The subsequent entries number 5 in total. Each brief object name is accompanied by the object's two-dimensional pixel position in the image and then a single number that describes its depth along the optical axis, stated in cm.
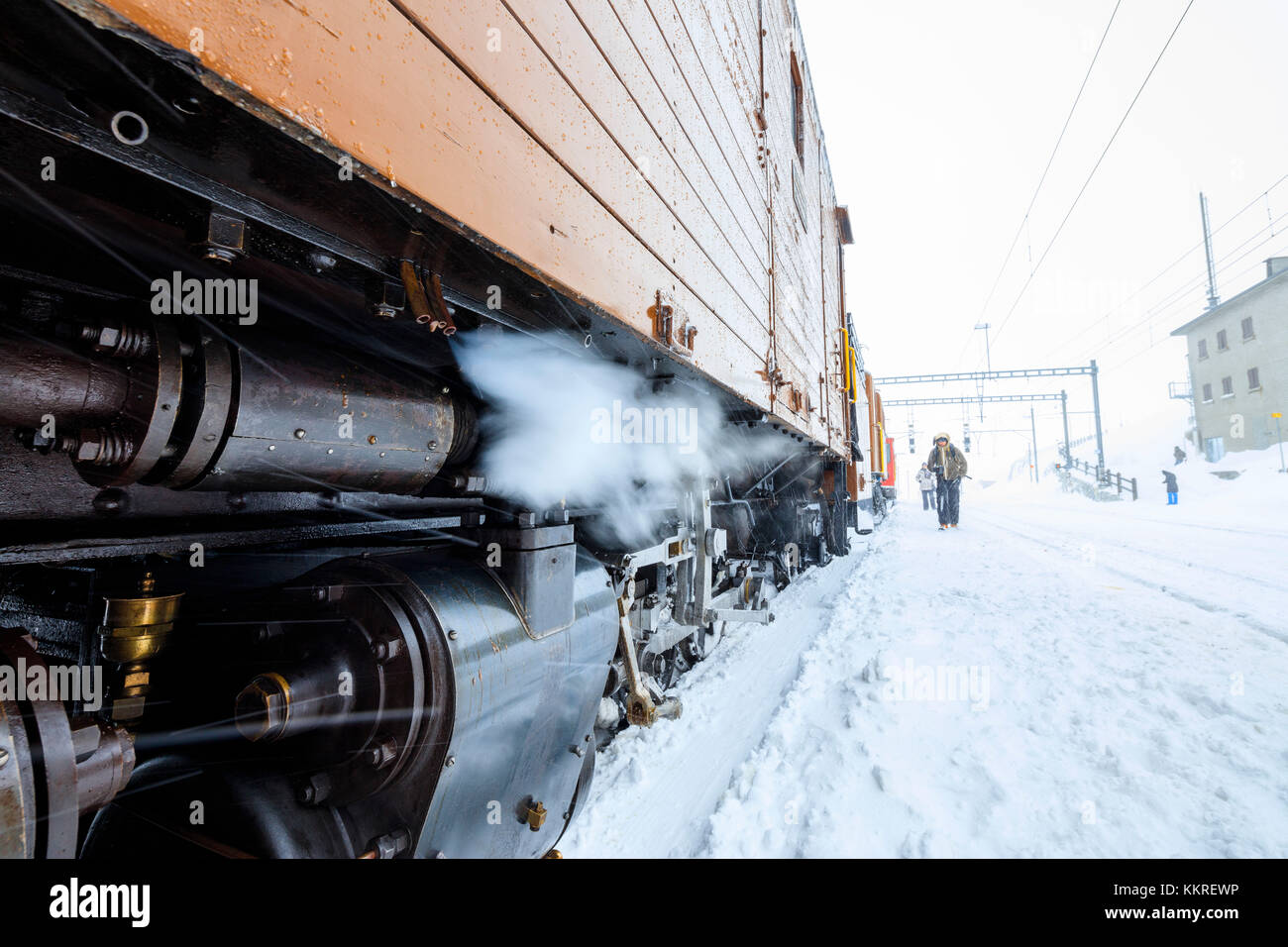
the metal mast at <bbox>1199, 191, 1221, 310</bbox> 2577
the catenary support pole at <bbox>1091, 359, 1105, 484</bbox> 2752
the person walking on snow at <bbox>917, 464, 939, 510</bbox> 2355
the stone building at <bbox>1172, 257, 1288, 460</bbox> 2570
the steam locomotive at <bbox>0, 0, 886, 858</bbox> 74
